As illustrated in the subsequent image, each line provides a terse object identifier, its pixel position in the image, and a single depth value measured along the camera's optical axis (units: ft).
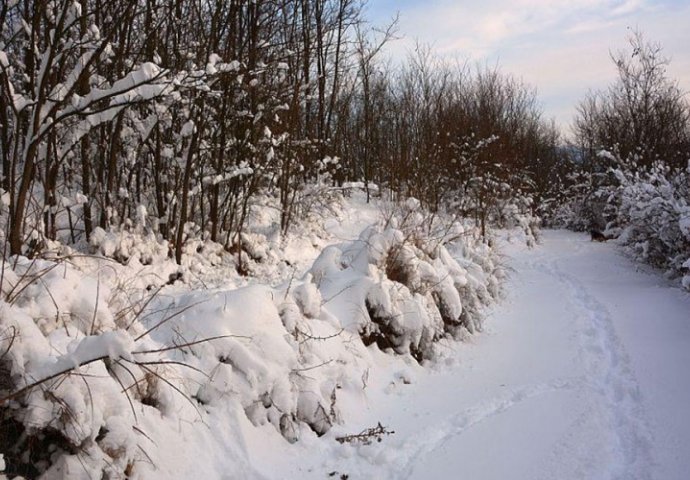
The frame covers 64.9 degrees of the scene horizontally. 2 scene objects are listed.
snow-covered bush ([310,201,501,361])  16.17
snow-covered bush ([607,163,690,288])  28.81
